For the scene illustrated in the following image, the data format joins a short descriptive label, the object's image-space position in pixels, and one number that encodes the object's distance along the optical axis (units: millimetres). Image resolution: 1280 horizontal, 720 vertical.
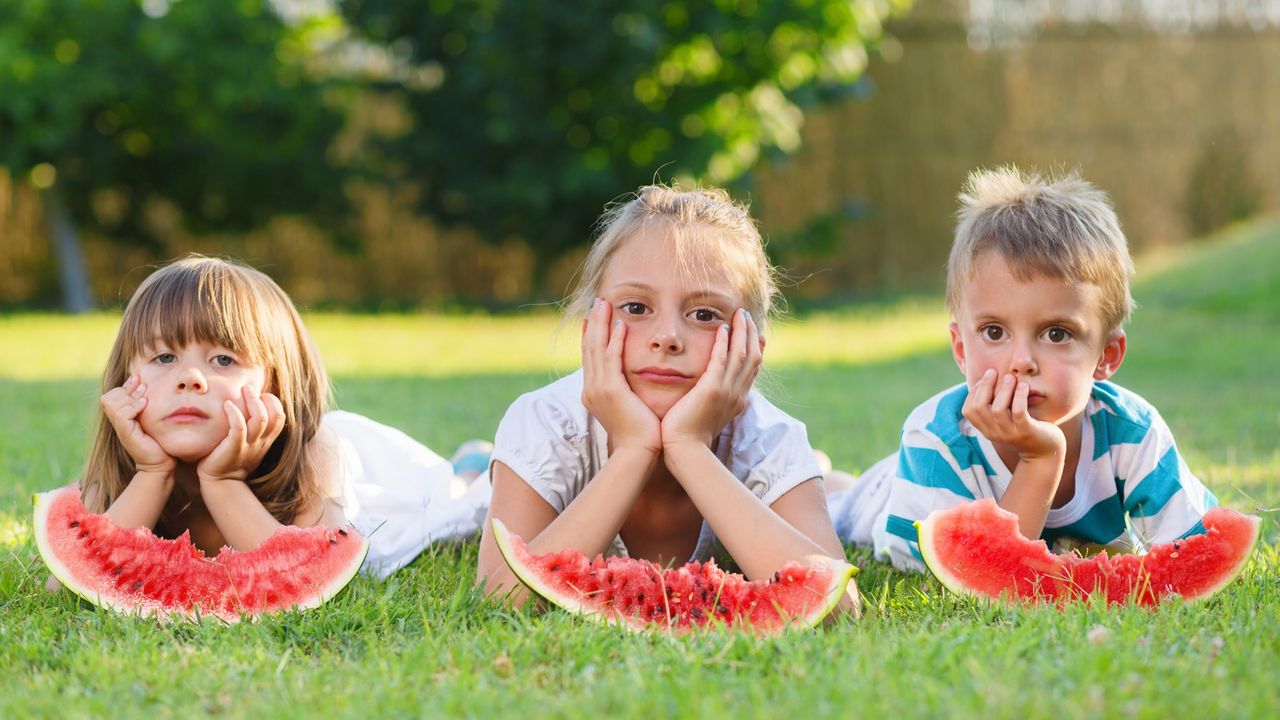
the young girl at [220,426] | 3320
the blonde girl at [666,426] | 3088
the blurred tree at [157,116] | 12000
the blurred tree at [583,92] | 13023
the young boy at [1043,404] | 3271
